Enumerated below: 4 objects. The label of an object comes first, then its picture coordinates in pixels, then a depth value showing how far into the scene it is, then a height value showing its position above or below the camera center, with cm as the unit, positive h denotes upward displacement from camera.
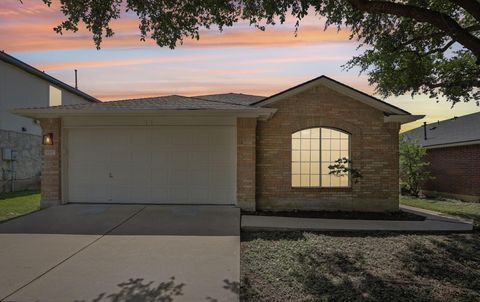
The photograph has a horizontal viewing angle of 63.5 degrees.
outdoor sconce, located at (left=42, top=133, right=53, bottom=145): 1159 +37
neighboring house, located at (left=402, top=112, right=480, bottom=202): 1859 -35
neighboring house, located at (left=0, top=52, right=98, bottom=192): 1756 +134
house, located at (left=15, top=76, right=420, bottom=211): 1153 +1
